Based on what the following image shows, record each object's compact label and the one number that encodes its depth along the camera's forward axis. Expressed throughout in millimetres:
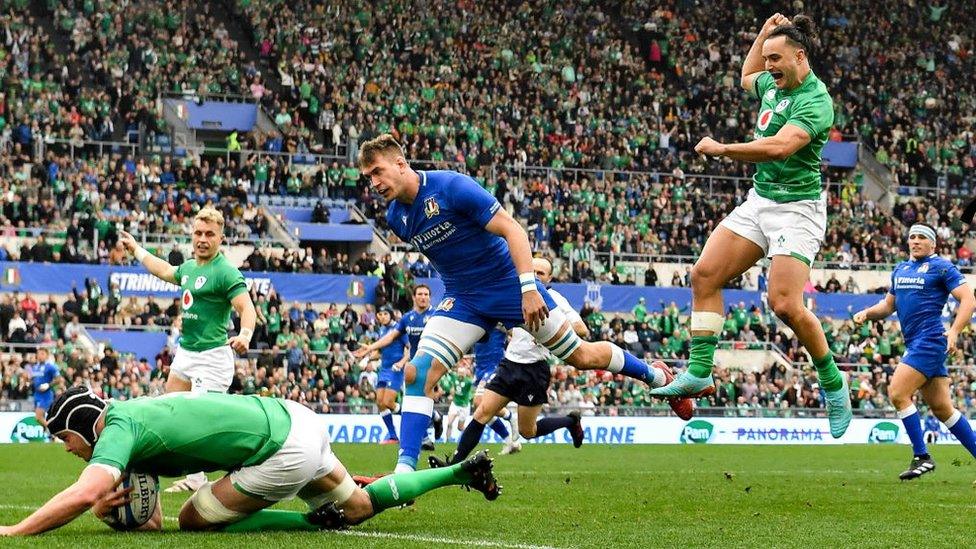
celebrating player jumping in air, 20969
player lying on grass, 14781
